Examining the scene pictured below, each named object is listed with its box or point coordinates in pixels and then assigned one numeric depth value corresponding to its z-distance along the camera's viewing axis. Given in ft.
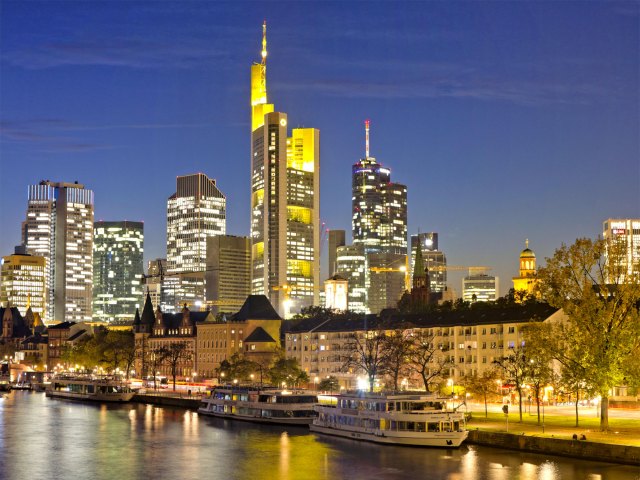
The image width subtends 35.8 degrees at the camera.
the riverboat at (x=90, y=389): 545.03
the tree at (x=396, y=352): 458.09
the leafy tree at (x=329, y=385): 516.73
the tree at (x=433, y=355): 483.51
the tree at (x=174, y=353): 634.43
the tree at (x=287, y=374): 540.52
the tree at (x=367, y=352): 466.70
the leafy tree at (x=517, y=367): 348.49
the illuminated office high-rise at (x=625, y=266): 296.42
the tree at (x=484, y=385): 367.04
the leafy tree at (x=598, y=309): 288.71
